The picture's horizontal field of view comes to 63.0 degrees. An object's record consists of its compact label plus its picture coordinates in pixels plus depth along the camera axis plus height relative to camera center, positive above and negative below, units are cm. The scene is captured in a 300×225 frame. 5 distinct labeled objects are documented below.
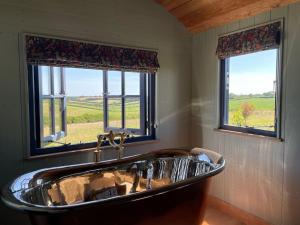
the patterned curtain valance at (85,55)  210 +46
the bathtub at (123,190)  134 -62
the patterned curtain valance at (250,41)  219 +60
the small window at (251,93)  233 +10
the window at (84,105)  226 -3
